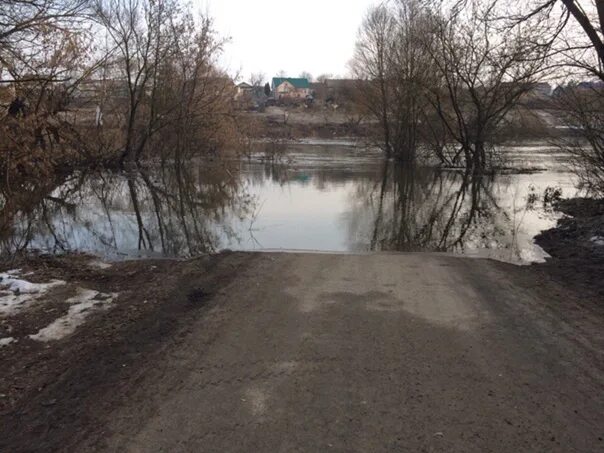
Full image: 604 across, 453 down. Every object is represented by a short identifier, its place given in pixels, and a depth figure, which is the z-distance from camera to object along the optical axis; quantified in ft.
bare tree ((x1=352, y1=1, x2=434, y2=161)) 106.11
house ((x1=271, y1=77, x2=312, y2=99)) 372.05
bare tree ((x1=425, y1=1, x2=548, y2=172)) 90.79
